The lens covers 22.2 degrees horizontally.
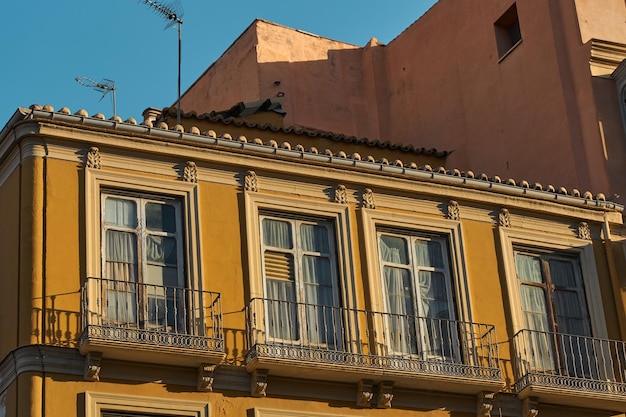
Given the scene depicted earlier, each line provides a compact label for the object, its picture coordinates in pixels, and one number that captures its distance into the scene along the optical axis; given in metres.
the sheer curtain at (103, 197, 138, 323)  20.95
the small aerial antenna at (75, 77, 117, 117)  27.28
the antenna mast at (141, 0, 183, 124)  25.70
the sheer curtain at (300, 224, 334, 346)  22.14
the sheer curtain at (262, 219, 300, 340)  21.91
